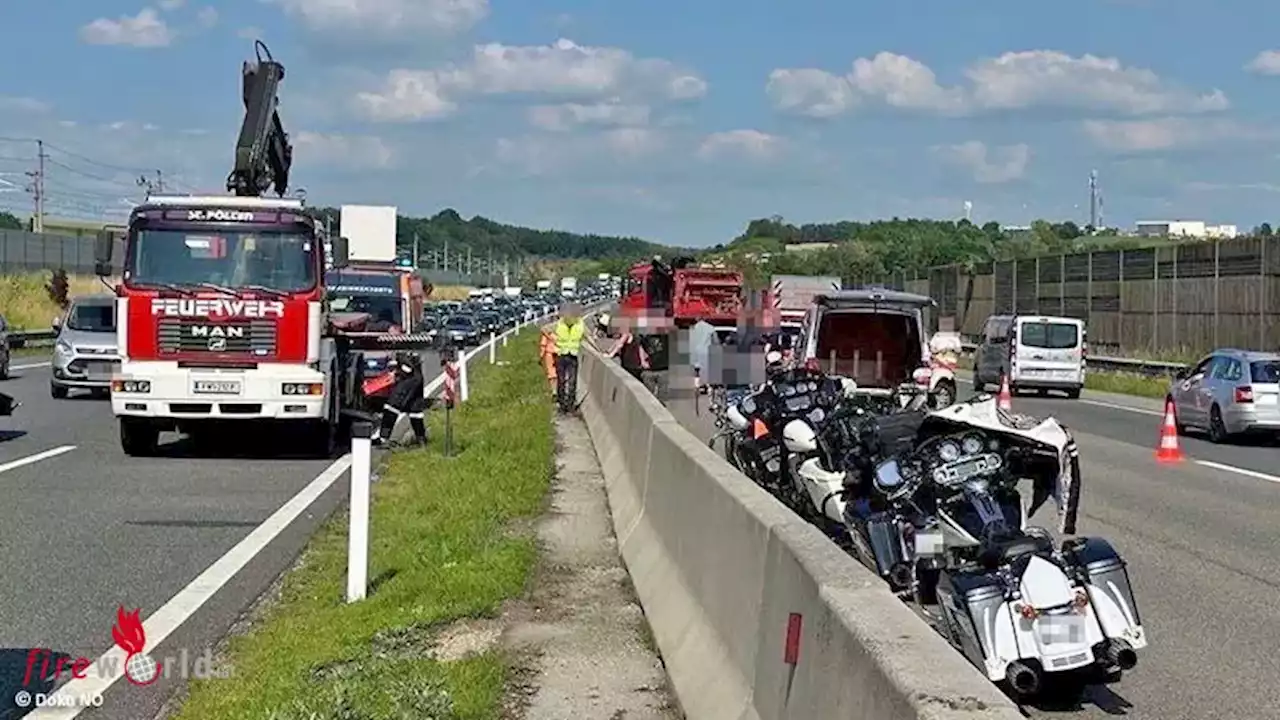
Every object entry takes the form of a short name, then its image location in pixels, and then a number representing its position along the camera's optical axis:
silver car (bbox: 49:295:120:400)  29.19
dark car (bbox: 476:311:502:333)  70.31
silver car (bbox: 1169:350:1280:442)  25.33
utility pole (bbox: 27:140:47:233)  85.56
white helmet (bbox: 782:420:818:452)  12.45
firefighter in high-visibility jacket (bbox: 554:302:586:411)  27.20
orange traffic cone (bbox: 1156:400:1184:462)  21.84
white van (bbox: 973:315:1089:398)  38.94
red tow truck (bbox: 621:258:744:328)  51.44
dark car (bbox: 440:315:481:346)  61.63
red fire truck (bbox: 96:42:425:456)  19.19
